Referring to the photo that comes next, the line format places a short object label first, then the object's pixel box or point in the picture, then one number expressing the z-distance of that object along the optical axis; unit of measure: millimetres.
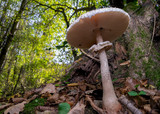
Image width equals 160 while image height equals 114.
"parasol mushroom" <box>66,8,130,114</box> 232
